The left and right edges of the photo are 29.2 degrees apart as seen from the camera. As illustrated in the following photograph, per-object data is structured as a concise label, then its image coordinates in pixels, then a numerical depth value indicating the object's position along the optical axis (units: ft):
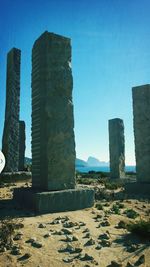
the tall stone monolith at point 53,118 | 22.54
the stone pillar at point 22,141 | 54.85
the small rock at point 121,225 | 17.62
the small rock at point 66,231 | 15.79
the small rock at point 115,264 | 12.22
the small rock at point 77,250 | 13.44
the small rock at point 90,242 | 14.42
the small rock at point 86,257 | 12.79
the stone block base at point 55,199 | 19.95
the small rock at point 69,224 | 16.99
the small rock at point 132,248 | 14.05
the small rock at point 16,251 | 12.84
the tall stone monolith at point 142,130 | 36.94
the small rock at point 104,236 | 15.48
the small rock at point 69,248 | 13.53
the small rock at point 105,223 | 17.90
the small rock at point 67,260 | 12.43
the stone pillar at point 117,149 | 56.59
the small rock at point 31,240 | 14.24
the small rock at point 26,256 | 12.53
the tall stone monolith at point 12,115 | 47.60
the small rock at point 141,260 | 12.71
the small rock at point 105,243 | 14.43
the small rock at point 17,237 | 14.34
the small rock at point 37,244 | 13.79
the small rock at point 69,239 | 14.70
